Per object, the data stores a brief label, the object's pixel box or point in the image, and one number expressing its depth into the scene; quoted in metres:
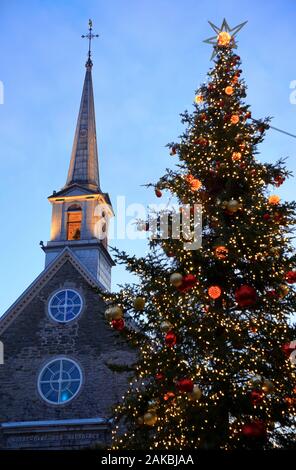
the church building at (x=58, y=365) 21.33
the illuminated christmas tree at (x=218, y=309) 10.43
